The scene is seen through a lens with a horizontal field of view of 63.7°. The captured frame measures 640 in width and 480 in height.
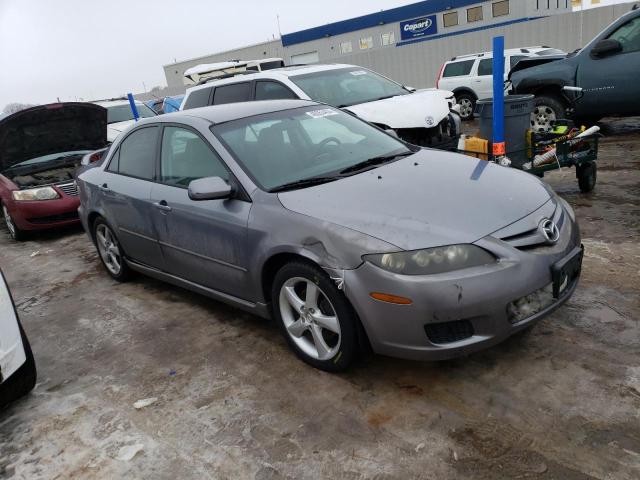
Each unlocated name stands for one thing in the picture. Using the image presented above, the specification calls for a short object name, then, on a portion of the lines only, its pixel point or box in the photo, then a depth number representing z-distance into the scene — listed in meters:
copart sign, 30.64
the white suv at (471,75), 13.50
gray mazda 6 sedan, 2.57
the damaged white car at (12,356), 2.90
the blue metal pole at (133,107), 11.64
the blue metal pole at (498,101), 5.35
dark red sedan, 7.13
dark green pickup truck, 7.81
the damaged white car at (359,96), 6.77
